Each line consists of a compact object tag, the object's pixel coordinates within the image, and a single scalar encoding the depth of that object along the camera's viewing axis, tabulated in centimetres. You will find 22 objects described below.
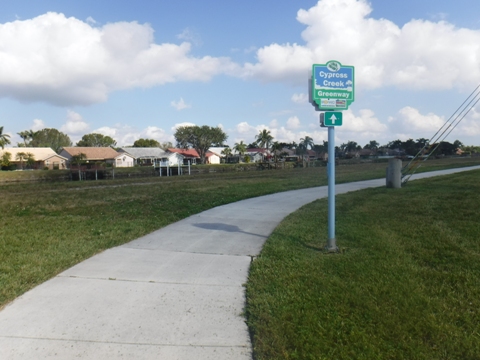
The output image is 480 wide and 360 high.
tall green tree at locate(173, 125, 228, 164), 9581
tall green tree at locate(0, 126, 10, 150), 6844
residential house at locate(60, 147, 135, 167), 7622
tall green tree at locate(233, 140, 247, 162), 11012
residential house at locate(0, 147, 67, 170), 6894
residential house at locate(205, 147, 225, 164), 10330
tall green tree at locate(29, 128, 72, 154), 10781
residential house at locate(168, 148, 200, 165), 9642
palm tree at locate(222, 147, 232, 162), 10931
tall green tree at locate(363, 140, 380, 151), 13531
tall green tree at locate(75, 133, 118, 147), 11231
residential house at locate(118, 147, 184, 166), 8094
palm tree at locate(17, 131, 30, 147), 10185
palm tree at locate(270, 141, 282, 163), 10178
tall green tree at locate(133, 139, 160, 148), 11419
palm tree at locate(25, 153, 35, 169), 6806
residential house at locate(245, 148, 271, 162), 11247
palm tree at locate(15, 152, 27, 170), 6850
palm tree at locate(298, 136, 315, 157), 12338
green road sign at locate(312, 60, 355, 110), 636
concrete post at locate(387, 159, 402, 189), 1591
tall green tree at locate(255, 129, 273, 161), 10969
